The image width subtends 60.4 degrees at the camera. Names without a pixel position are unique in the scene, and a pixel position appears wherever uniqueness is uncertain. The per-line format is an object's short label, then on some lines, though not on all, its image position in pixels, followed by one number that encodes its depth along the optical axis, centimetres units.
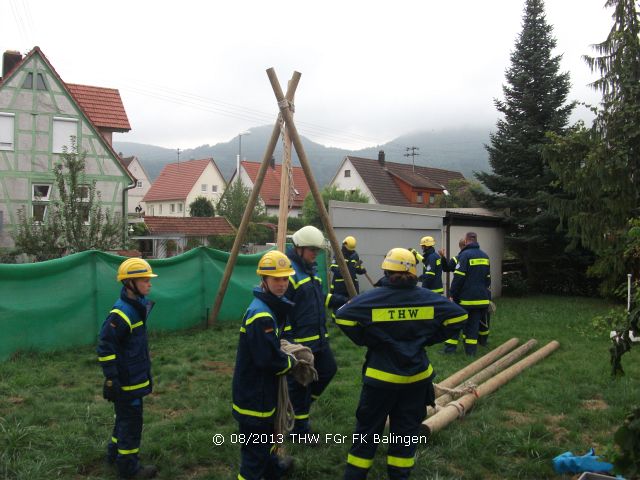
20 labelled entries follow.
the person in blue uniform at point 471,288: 886
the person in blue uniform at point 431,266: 988
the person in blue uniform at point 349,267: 1198
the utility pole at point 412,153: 6352
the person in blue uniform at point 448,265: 1011
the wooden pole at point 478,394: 539
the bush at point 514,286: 1769
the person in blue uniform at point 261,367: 383
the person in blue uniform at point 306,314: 529
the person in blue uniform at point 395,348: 405
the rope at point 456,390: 620
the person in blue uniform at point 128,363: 435
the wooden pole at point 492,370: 611
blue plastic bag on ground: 450
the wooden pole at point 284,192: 614
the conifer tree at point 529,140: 1806
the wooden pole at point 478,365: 695
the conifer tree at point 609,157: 1299
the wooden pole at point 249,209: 711
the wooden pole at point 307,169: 686
